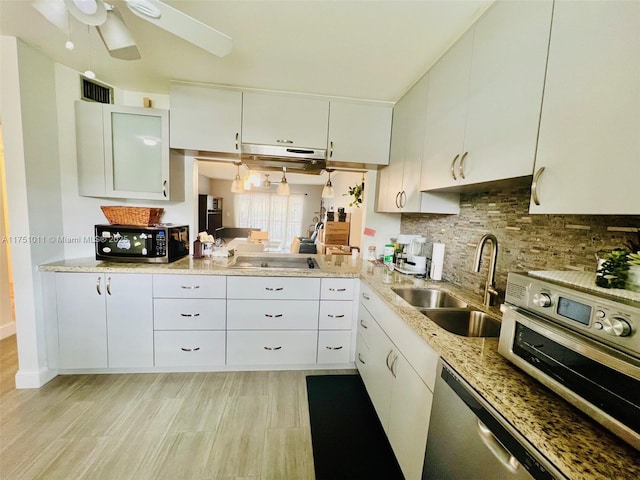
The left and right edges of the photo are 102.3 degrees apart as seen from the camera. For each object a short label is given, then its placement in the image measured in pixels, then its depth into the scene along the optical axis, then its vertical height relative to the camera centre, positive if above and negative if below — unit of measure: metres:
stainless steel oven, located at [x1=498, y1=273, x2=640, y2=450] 0.53 -0.28
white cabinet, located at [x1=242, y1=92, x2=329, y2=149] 2.08 +0.76
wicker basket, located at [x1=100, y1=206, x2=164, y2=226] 2.03 -0.08
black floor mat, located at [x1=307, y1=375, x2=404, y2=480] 1.35 -1.31
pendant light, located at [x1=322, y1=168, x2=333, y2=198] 3.41 +0.32
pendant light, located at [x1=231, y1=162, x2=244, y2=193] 3.33 +0.34
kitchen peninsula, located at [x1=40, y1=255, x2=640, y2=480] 0.51 -0.45
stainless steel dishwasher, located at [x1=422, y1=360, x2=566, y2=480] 0.59 -0.60
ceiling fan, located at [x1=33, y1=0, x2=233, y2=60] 0.97 +0.75
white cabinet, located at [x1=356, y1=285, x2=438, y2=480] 1.05 -0.80
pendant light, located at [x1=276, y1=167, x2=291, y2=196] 3.22 +0.31
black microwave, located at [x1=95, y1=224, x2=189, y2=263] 1.96 -0.28
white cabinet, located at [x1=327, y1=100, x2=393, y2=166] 2.19 +0.73
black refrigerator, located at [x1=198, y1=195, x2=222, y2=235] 6.16 -0.09
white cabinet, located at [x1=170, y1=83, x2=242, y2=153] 2.01 +0.72
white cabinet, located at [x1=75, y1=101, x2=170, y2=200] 1.98 +0.43
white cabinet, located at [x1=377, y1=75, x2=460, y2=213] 1.77 +0.44
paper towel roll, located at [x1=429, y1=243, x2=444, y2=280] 1.86 -0.29
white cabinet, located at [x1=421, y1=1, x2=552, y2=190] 0.92 +0.55
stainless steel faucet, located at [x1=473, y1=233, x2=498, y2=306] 1.29 -0.23
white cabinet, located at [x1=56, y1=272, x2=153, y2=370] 1.87 -0.84
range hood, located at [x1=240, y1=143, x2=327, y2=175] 2.12 +0.48
